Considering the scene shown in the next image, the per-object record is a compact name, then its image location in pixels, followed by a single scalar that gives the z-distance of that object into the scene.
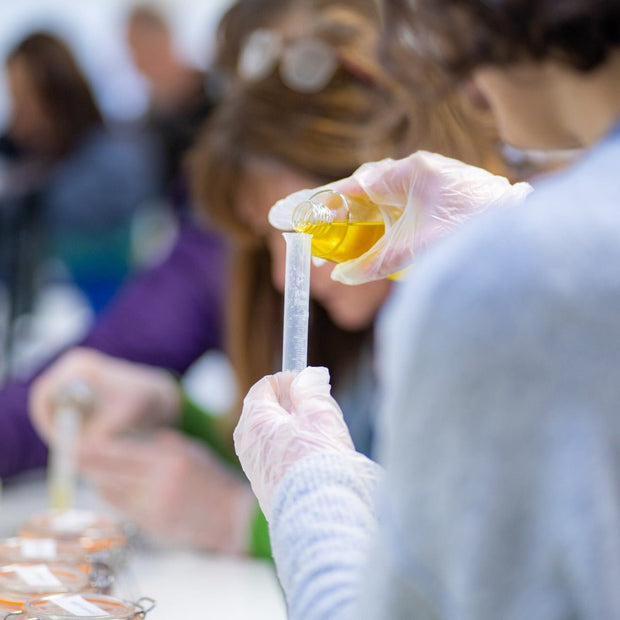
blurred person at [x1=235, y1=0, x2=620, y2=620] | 1.13
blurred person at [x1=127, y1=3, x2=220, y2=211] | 5.25
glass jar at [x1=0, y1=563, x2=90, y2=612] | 1.45
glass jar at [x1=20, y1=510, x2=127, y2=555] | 1.66
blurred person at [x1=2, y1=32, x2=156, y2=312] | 5.20
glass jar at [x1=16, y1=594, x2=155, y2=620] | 1.39
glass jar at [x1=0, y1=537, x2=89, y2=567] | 1.57
